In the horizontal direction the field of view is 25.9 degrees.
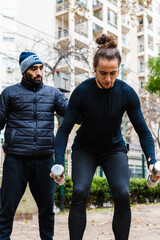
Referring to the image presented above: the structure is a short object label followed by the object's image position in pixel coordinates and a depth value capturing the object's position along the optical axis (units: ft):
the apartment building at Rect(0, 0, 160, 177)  84.38
